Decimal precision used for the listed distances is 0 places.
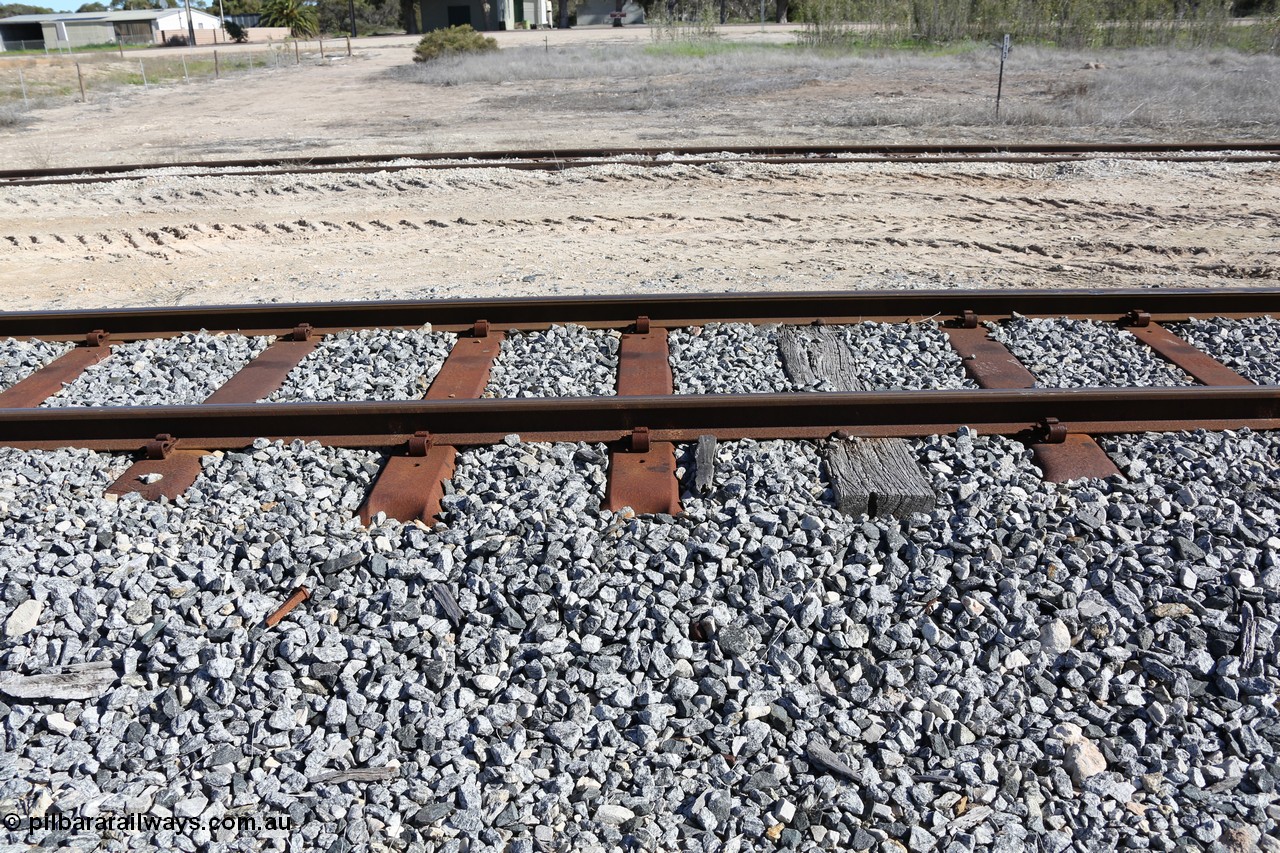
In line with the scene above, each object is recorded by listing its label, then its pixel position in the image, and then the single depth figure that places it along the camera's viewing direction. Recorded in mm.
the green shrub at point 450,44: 44156
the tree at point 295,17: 81125
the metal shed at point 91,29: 95125
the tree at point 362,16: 96750
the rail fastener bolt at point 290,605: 3762
